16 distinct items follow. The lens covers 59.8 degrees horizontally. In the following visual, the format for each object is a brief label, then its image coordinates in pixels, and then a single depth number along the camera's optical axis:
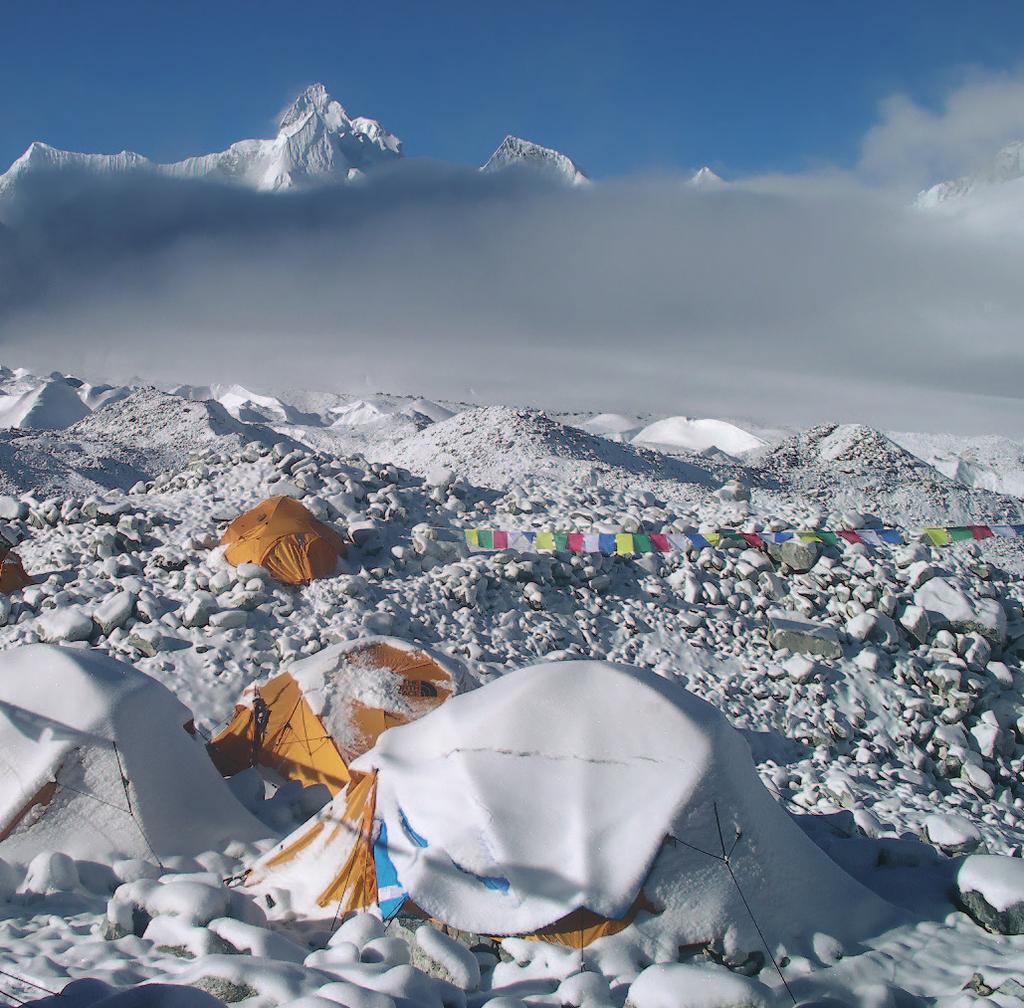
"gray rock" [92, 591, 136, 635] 12.30
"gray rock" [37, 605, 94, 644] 12.11
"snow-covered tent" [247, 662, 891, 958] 6.25
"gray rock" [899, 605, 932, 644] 13.32
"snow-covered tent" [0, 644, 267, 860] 7.61
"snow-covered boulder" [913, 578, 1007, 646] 13.38
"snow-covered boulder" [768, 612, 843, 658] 12.95
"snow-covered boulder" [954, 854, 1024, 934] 6.62
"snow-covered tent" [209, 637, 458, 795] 9.52
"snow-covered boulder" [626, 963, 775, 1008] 5.12
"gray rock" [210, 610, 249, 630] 12.19
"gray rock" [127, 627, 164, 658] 11.79
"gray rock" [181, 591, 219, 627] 12.24
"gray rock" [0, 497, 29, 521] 16.02
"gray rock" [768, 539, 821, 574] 14.59
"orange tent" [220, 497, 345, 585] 13.21
